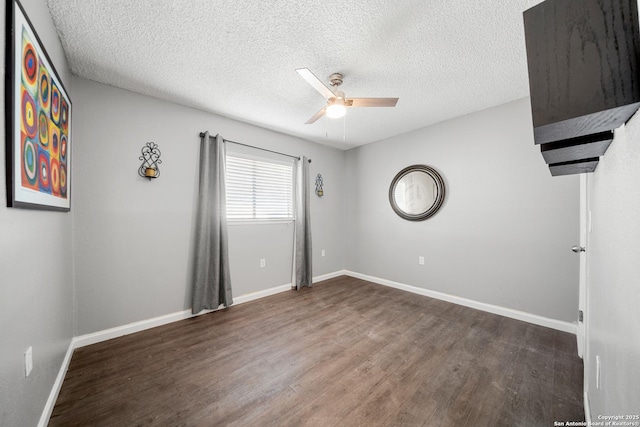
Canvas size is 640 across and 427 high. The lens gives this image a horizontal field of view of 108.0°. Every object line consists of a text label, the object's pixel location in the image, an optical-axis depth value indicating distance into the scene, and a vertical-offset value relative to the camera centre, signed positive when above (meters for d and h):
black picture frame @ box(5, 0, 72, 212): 0.98 +0.47
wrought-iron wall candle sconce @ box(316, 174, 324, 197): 4.14 +0.45
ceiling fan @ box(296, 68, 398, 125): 2.01 +0.98
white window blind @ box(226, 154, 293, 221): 3.19 +0.33
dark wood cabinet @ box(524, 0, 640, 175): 0.48 +0.32
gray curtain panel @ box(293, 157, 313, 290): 3.77 -0.27
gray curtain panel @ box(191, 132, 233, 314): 2.76 -0.29
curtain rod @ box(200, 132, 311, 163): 2.96 +0.93
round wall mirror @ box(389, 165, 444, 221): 3.30 +0.27
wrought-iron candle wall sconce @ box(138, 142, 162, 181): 2.45 +0.55
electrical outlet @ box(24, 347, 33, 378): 1.14 -0.74
